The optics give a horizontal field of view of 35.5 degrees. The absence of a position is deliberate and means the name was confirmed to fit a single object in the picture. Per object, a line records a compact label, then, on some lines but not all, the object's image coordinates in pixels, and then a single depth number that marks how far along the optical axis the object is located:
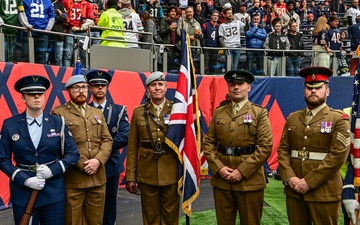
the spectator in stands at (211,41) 12.41
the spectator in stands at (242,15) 14.48
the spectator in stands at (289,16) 15.08
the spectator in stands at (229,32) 12.98
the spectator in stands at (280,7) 16.42
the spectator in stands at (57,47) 9.12
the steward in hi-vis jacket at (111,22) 10.45
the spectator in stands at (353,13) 17.23
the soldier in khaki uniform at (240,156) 5.64
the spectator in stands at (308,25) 18.16
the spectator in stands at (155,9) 14.21
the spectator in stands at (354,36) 14.38
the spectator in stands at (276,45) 13.27
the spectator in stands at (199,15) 13.86
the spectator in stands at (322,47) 13.73
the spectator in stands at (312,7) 18.97
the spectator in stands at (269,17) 15.41
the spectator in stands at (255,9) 15.30
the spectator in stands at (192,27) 12.39
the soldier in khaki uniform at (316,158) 5.18
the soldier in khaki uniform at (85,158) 5.86
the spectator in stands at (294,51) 13.41
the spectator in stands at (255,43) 13.08
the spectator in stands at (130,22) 10.95
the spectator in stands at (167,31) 11.98
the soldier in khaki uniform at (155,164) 5.96
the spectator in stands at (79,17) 10.34
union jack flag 5.96
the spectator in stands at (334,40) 14.14
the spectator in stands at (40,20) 8.80
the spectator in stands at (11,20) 8.18
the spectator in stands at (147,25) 11.39
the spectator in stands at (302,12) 18.48
